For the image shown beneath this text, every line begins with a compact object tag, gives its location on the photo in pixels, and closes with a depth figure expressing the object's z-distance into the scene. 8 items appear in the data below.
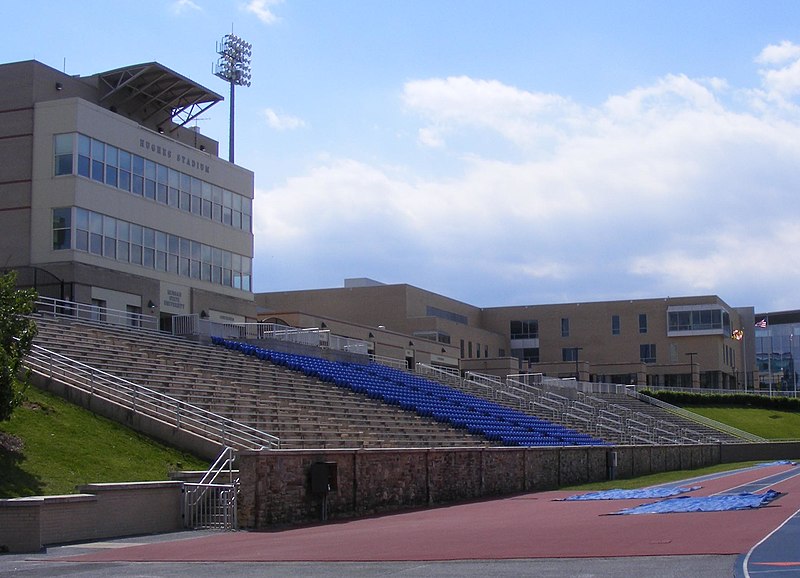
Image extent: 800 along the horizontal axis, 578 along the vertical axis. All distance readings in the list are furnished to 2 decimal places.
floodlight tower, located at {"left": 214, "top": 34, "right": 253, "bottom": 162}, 70.38
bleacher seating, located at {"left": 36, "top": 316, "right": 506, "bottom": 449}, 27.86
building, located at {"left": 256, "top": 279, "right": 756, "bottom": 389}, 80.31
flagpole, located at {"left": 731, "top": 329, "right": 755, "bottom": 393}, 94.06
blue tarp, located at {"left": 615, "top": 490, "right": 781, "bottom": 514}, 21.92
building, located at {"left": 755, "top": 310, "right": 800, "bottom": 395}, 108.44
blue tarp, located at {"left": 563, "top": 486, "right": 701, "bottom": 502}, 28.81
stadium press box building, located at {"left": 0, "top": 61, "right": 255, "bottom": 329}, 38.69
